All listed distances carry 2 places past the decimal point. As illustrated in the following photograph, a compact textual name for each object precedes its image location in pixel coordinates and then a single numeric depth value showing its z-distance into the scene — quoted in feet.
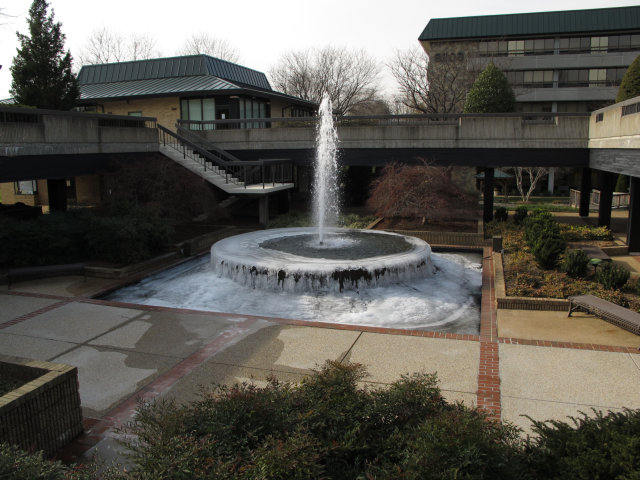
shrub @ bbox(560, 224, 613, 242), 60.54
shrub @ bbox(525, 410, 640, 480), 13.75
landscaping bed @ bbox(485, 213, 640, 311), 38.34
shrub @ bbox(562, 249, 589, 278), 42.61
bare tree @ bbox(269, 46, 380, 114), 189.16
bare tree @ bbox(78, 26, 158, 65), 221.05
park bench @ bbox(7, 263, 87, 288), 45.57
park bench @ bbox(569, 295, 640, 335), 31.81
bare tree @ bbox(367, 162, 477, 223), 67.05
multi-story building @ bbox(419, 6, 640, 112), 159.33
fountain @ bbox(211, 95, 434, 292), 44.32
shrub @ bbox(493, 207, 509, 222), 73.05
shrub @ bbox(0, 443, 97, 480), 13.71
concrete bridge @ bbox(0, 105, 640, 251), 52.49
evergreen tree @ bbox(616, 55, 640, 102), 65.51
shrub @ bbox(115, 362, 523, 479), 13.80
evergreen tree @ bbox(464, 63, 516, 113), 87.35
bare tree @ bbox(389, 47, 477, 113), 127.13
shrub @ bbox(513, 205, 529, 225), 70.17
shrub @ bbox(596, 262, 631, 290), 39.22
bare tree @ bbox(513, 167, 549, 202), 114.62
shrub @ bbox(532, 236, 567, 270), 45.24
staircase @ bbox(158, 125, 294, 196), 74.54
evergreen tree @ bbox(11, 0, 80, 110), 85.87
